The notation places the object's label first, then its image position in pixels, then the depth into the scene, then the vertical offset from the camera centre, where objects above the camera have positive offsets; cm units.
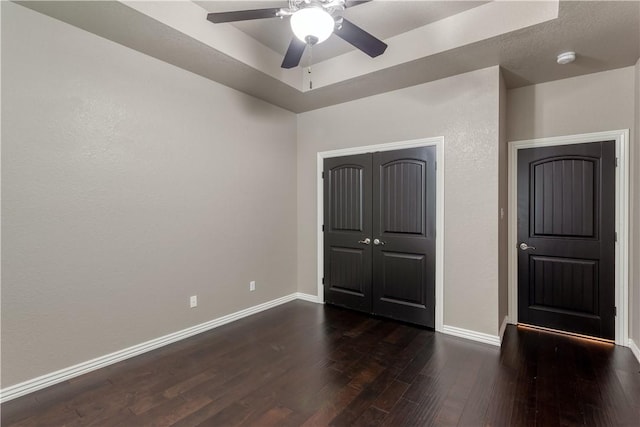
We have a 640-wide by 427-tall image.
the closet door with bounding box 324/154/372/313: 402 -27
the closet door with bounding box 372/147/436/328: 352 -28
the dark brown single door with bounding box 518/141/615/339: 316 -30
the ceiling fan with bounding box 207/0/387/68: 186 +126
